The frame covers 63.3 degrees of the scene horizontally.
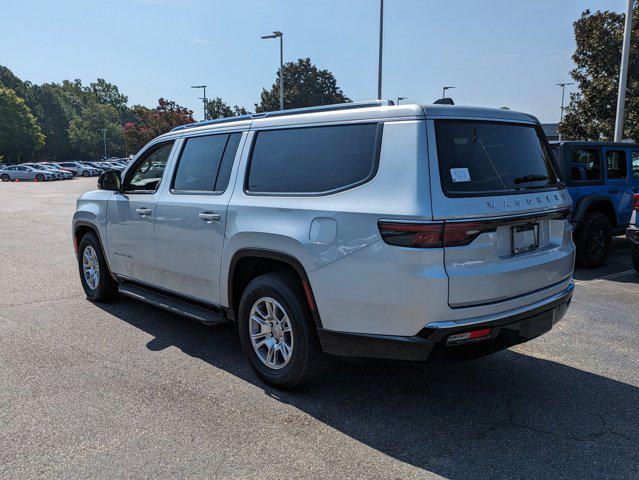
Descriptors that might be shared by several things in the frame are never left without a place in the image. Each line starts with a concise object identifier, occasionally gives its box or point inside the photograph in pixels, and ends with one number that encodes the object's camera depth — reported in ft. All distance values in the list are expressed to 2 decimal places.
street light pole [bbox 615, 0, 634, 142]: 44.91
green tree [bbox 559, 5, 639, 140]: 57.21
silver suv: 9.53
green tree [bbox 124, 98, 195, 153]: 210.71
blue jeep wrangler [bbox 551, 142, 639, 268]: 25.80
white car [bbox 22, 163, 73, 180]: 153.22
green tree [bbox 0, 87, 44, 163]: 250.16
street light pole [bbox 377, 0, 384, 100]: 61.77
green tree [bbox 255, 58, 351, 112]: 204.85
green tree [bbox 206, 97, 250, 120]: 197.93
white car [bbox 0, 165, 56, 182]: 146.72
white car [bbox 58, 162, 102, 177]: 183.73
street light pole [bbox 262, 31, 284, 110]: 91.20
